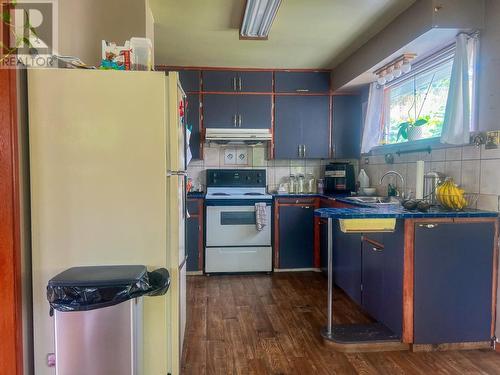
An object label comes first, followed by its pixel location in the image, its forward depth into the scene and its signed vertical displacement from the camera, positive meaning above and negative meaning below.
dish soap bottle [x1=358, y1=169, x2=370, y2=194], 4.11 -0.09
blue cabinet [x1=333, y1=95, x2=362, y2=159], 4.38 +0.59
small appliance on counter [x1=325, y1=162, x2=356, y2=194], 4.29 -0.06
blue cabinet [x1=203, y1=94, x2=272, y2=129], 4.22 +0.75
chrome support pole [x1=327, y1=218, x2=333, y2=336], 2.37 -0.74
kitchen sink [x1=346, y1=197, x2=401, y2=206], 3.17 -0.25
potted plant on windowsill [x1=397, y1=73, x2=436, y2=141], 3.07 +0.43
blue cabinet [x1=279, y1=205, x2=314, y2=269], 4.11 -0.73
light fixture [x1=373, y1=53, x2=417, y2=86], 2.97 +0.94
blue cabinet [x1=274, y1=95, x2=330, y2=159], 4.32 +0.59
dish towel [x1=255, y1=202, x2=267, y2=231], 3.96 -0.47
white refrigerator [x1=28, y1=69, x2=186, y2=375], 1.66 -0.02
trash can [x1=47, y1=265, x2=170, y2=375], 1.45 -0.62
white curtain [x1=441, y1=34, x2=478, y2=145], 2.42 +0.54
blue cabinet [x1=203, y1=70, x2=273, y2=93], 4.20 +1.11
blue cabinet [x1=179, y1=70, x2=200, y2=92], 4.16 +1.11
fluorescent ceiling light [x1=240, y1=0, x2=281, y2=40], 2.49 +1.21
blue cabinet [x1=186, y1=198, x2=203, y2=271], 3.99 -0.65
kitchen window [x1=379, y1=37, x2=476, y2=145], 2.85 +0.67
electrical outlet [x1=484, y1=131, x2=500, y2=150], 2.27 +0.22
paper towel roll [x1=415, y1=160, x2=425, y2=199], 2.65 -0.06
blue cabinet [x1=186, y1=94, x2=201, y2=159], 4.18 +0.64
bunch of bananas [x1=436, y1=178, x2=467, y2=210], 2.38 -0.15
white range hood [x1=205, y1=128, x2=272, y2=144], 4.09 +0.45
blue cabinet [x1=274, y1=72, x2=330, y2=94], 4.29 +1.11
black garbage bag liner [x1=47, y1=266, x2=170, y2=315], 1.44 -0.48
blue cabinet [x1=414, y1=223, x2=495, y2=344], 2.25 -0.68
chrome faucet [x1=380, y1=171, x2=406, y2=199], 3.35 -0.08
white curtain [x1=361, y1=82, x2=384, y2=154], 3.70 +0.59
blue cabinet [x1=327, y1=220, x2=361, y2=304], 2.91 -0.79
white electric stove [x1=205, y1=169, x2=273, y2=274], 3.97 -0.71
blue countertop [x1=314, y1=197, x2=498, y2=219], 2.17 -0.25
